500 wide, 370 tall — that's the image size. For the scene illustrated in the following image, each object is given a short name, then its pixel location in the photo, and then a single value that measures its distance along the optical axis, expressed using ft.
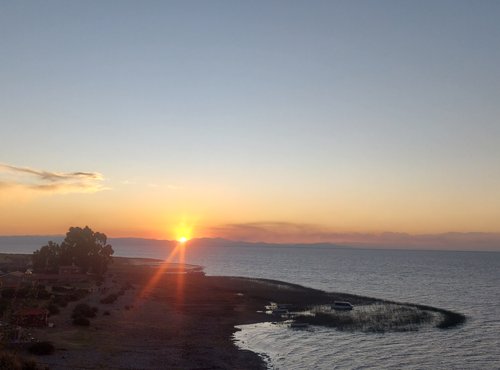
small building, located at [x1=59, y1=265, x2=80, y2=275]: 368.75
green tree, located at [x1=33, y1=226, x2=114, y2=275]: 400.88
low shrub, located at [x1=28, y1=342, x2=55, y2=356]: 133.66
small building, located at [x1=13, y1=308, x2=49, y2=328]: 167.51
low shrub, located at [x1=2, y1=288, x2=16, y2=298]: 221.97
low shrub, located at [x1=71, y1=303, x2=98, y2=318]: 199.38
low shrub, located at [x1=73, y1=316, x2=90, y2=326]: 182.84
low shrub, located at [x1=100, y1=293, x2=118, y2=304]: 256.01
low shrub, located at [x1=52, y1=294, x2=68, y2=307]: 224.33
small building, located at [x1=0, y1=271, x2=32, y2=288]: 294.15
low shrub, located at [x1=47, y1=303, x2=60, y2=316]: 198.83
